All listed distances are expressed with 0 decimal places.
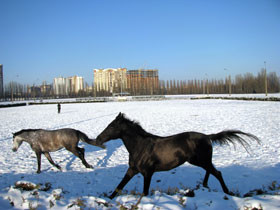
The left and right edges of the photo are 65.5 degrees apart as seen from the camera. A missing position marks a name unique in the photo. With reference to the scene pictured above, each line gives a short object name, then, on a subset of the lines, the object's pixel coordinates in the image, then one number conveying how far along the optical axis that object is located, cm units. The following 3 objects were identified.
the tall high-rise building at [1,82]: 9116
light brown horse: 592
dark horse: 376
